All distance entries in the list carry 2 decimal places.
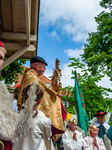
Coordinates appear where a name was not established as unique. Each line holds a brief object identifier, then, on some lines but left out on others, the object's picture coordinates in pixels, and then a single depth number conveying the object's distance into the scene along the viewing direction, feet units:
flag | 21.83
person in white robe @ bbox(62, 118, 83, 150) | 13.89
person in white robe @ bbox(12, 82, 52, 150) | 4.26
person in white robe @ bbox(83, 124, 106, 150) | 12.63
